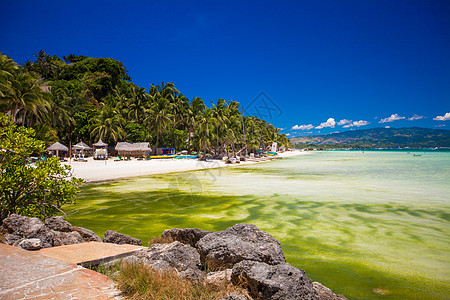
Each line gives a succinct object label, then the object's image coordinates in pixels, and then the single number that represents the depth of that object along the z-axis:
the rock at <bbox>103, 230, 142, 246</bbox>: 6.23
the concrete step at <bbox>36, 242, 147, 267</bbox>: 4.67
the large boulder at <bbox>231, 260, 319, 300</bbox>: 3.43
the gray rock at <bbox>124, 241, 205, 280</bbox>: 4.20
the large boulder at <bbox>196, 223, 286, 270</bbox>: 4.45
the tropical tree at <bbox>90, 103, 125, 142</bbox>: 52.88
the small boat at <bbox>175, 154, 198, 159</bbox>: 55.33
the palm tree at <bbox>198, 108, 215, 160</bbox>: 48.94
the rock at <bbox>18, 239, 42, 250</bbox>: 5.04
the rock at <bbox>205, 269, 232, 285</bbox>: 3.95
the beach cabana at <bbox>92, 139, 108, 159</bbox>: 46.62
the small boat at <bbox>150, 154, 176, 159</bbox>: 51.28
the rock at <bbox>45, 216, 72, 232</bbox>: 6.31
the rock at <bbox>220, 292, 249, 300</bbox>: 3.27
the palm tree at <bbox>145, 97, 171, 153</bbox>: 55.97
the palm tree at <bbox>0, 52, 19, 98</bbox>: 29.67
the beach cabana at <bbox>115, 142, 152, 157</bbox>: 52.26
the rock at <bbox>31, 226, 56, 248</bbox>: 5.43
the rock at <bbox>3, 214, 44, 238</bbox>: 5.56
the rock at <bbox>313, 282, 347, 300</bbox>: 3.91
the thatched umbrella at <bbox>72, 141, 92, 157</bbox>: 46.97
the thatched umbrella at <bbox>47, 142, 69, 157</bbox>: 40.53
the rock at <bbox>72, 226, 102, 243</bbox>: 6.32
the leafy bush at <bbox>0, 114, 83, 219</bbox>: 6.53
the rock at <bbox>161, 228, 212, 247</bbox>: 5.69
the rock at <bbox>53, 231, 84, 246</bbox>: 5.66
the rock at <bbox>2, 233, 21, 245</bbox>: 5.29
